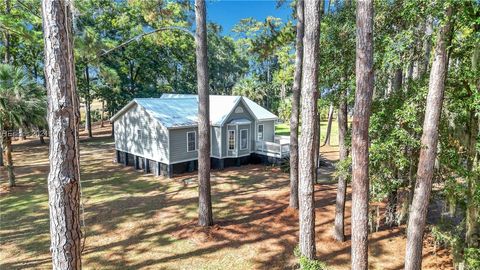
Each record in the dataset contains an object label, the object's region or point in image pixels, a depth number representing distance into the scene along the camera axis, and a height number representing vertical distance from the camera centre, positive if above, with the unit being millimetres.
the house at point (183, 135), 16469 -783
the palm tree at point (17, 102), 12258 +1026
